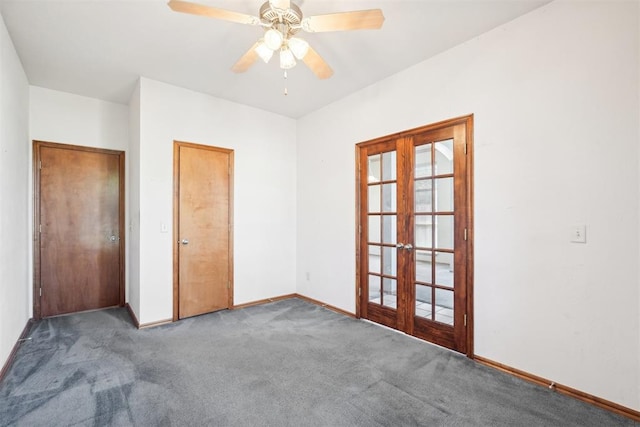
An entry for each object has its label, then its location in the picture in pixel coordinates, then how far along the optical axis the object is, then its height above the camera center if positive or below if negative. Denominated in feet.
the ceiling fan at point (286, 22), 5.86 +3.93
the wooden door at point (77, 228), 11.93 -0.65
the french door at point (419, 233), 8.82 -0.70
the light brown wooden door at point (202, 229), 11.70 -0.69
